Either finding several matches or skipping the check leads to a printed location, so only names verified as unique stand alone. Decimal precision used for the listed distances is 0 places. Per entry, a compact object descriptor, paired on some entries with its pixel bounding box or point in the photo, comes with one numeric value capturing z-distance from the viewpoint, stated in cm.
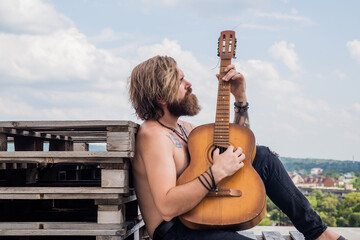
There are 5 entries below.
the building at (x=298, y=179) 11991
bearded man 289
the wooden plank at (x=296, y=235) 509
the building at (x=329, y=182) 11988
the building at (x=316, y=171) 14274
